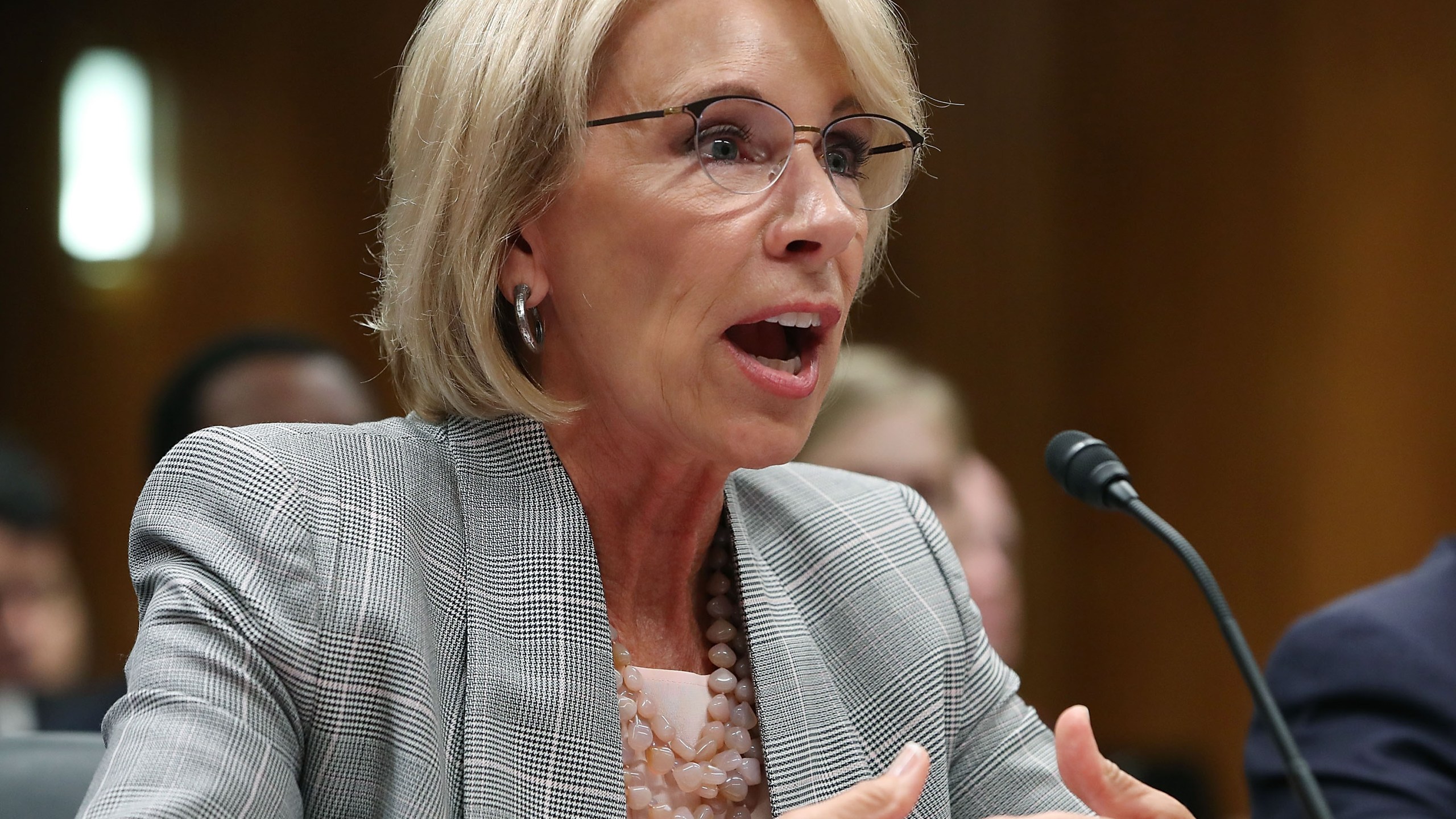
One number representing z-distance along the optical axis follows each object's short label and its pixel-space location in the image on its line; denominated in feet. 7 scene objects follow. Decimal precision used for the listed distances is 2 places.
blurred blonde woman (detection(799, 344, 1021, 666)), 17.34
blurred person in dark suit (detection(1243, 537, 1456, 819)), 11.44
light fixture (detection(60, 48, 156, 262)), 29.27
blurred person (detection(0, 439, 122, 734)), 23.43
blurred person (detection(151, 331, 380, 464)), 17.98
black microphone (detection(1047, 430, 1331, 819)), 5.93
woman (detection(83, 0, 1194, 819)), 6.86
